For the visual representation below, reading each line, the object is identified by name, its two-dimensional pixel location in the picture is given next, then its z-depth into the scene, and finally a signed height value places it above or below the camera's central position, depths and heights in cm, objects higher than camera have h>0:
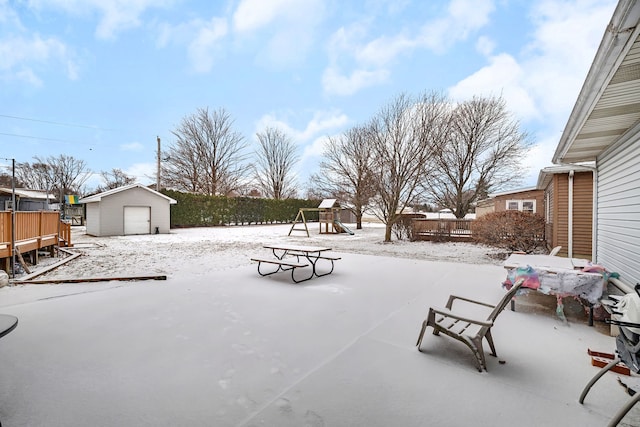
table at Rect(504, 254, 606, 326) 346 -84
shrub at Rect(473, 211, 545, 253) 855 -45
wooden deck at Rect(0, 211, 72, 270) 605 -58
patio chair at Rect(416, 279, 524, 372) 243 -106
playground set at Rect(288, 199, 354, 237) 1734 -26
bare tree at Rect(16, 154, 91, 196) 2978 +393
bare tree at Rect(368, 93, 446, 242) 1270 +313
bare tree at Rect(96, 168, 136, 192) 3341 +388
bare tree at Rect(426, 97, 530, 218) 1828 +412
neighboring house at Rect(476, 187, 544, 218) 1373 +81
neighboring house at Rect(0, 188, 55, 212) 1759 +70
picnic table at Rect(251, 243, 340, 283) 558 -129
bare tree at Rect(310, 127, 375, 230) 2069 +339
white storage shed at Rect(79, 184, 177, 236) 1473 -8
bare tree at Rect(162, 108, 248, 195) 2622 +545
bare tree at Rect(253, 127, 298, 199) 3086 +562
